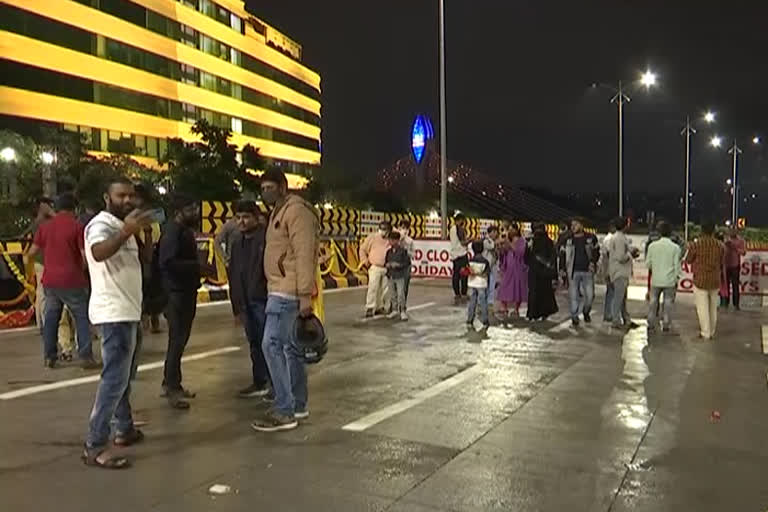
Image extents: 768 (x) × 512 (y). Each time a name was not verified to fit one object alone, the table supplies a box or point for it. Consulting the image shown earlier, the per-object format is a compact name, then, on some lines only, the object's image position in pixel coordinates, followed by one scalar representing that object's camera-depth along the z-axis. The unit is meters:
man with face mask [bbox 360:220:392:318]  13.48
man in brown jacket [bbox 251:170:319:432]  5.77
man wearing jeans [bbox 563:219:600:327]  12.57
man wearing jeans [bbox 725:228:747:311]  16.03
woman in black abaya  13.20
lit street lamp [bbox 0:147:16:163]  40.06
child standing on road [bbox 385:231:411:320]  13.12
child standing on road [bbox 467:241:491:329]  12.09
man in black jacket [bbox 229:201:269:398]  6.67
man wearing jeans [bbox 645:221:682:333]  11.84
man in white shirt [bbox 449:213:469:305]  16.70
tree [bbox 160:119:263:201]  54.62
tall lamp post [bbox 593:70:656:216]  29.52
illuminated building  55.34
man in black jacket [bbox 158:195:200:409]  6.91
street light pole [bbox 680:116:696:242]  41.66
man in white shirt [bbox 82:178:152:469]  5.07
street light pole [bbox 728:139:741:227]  48.44
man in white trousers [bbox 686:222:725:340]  11.29
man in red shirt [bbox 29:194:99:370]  8.02
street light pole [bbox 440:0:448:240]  24.08
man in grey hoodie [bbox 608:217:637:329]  12.46
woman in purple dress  13.90
